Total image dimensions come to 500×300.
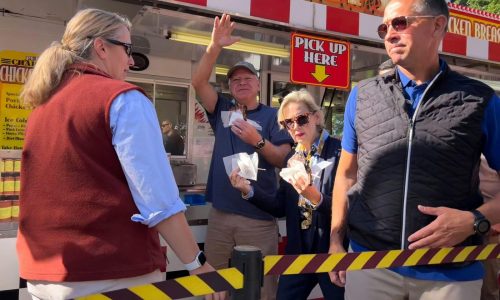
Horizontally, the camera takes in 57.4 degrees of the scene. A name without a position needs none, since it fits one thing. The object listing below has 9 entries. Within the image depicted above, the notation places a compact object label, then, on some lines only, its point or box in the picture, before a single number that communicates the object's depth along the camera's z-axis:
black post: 1.32
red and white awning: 2.54
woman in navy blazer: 2.21
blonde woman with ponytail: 1.21
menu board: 3.10
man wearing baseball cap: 2.54
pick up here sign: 2.76
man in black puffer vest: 1.42
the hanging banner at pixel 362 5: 2.98
